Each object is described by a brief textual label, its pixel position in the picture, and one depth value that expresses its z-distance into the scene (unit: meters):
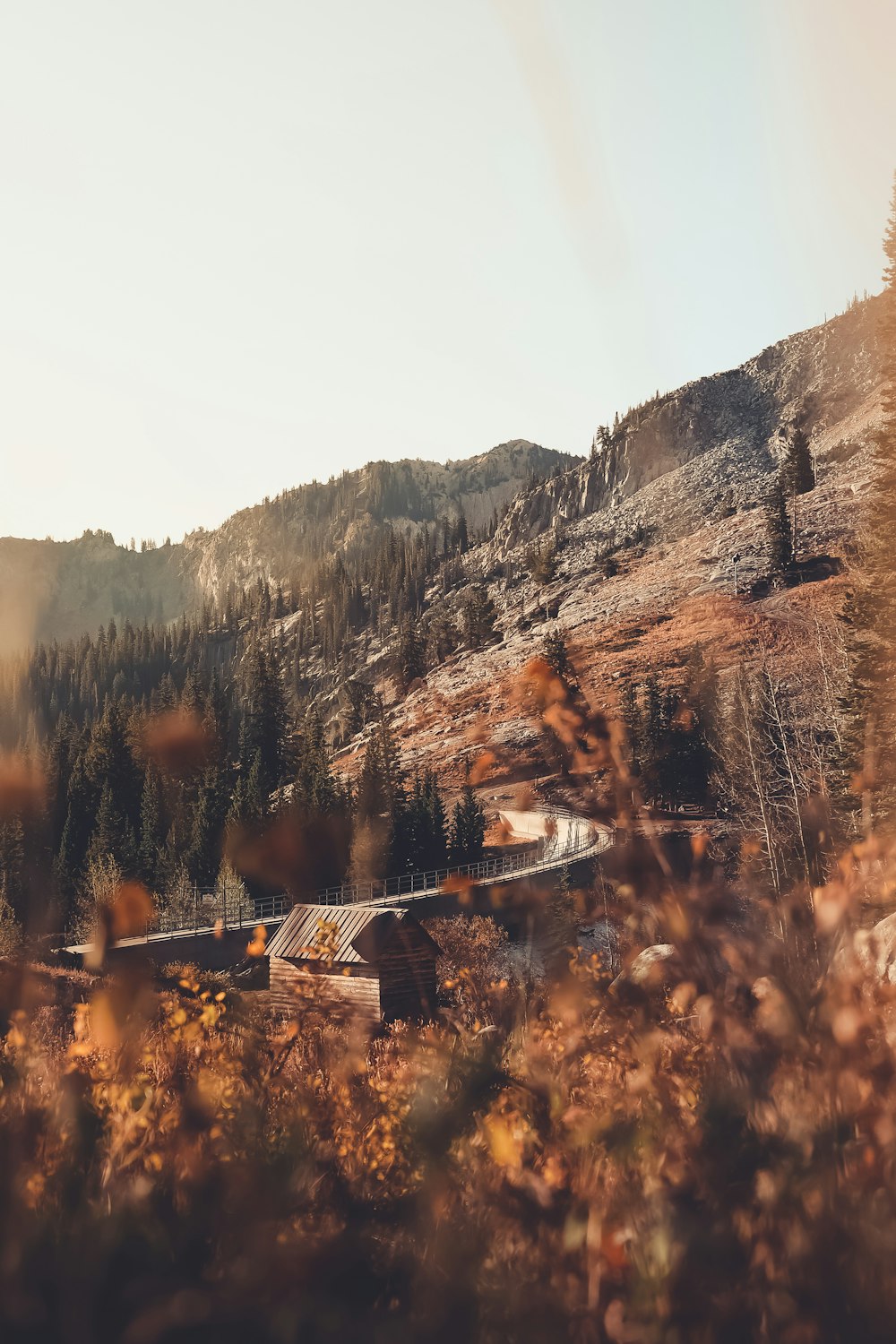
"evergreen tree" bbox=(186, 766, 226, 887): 52.78
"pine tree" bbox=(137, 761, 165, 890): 53.78
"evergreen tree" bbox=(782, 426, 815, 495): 109.75
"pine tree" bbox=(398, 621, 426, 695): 116.06
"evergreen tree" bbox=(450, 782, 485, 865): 53.03
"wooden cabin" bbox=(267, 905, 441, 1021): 25.14
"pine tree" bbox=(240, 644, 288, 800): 74.62
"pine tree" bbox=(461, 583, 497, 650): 113.75
